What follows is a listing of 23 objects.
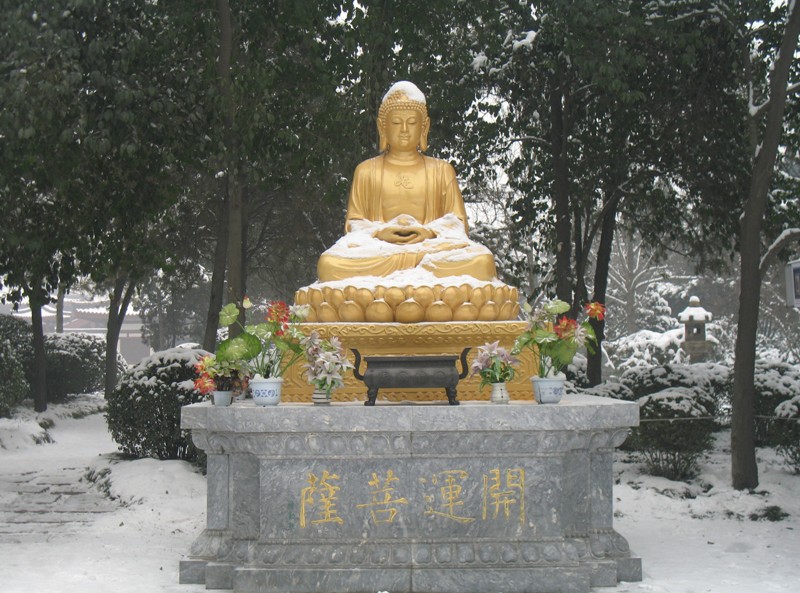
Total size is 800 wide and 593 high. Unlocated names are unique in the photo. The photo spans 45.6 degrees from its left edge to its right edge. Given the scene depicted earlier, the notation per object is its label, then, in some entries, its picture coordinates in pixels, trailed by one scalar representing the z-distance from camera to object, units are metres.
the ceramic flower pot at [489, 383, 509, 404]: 6.18
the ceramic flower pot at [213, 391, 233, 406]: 6.28
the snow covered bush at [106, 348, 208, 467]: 10.37
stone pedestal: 5.77
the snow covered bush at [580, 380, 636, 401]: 11.55
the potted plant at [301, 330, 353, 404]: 6.09
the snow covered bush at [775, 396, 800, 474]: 9.76
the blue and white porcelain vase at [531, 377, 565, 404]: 6.16
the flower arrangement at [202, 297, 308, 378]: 6.18
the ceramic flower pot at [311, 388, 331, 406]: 6.21
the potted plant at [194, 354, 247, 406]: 6.28
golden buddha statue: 6.79
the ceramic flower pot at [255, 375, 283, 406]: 6.13
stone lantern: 19.59
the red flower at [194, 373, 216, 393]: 6.33
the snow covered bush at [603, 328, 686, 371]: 24.31
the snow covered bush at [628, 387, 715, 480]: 9.59
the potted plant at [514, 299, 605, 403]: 6.17
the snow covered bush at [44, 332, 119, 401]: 18.83
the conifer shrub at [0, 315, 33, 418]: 14.59
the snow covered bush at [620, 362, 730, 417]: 11.48
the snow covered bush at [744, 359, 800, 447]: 10.84
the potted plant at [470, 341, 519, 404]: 6.15
